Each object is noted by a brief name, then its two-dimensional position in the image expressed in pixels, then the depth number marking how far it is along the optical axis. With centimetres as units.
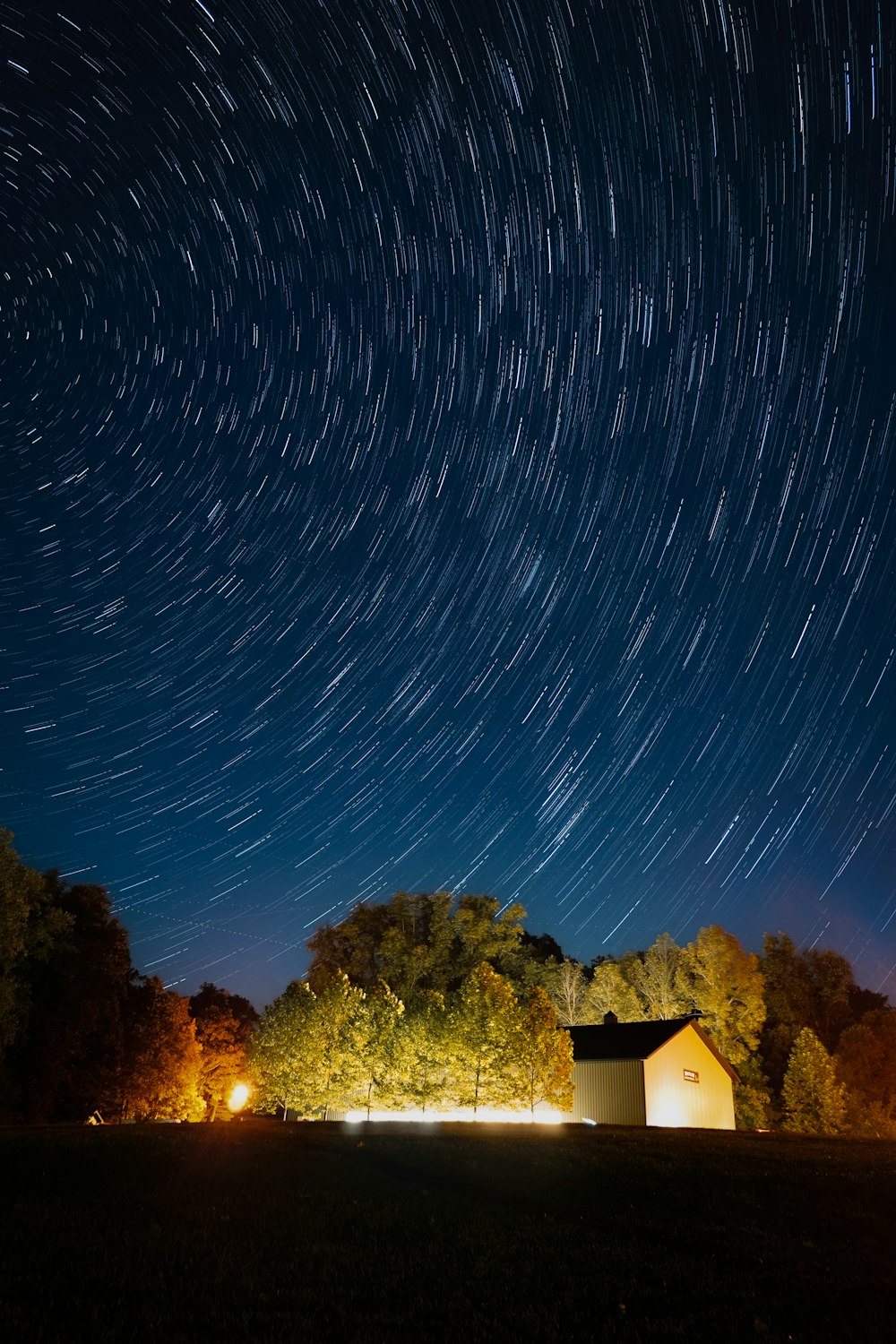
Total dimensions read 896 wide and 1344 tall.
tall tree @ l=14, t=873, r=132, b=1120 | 3281
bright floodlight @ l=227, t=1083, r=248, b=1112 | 4428
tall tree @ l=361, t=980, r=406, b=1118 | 3872
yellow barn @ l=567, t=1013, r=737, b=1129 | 4044
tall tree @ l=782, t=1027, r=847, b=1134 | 4553
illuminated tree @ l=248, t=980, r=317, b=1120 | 3950
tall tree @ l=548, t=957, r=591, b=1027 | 5506
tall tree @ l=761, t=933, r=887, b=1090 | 5662
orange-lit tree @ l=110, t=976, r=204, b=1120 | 4291
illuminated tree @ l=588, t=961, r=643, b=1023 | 5366
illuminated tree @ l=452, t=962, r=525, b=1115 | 3691
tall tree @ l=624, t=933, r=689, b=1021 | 5201
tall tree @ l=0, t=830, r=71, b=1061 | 2944
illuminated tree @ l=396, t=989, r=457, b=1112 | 3806
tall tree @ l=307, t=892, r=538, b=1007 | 5253
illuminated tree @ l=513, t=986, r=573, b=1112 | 3678
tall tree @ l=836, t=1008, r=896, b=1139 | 4822
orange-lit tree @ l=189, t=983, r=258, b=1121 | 5978
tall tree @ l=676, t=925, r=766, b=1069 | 5006
